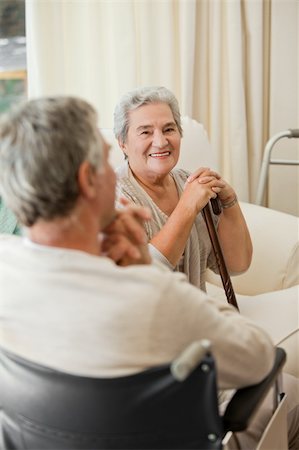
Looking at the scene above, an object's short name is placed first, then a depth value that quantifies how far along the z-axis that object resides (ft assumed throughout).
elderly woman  6.07
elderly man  3.25
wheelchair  3.23
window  8.62
